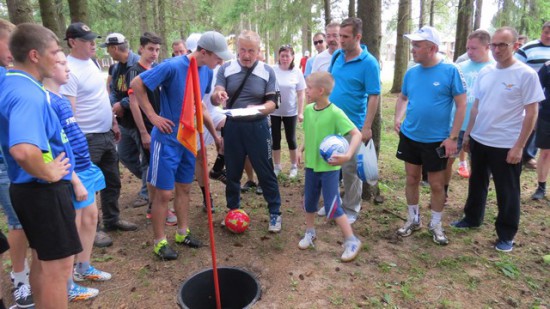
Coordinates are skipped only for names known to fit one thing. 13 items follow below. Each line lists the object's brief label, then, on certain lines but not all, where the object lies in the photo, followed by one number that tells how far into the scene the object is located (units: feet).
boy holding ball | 11.43
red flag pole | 9.57
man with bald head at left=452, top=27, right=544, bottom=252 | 11.40
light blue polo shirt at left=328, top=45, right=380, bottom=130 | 13.50
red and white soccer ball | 13.67
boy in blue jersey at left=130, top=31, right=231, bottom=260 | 10.79
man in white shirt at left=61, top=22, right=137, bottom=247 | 11.69
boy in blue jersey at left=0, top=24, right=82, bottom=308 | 6.52
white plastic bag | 14.25
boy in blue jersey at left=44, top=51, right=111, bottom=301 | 8.38
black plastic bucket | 11.00
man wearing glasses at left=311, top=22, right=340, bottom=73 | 18.08
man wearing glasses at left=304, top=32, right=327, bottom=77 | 25.68
